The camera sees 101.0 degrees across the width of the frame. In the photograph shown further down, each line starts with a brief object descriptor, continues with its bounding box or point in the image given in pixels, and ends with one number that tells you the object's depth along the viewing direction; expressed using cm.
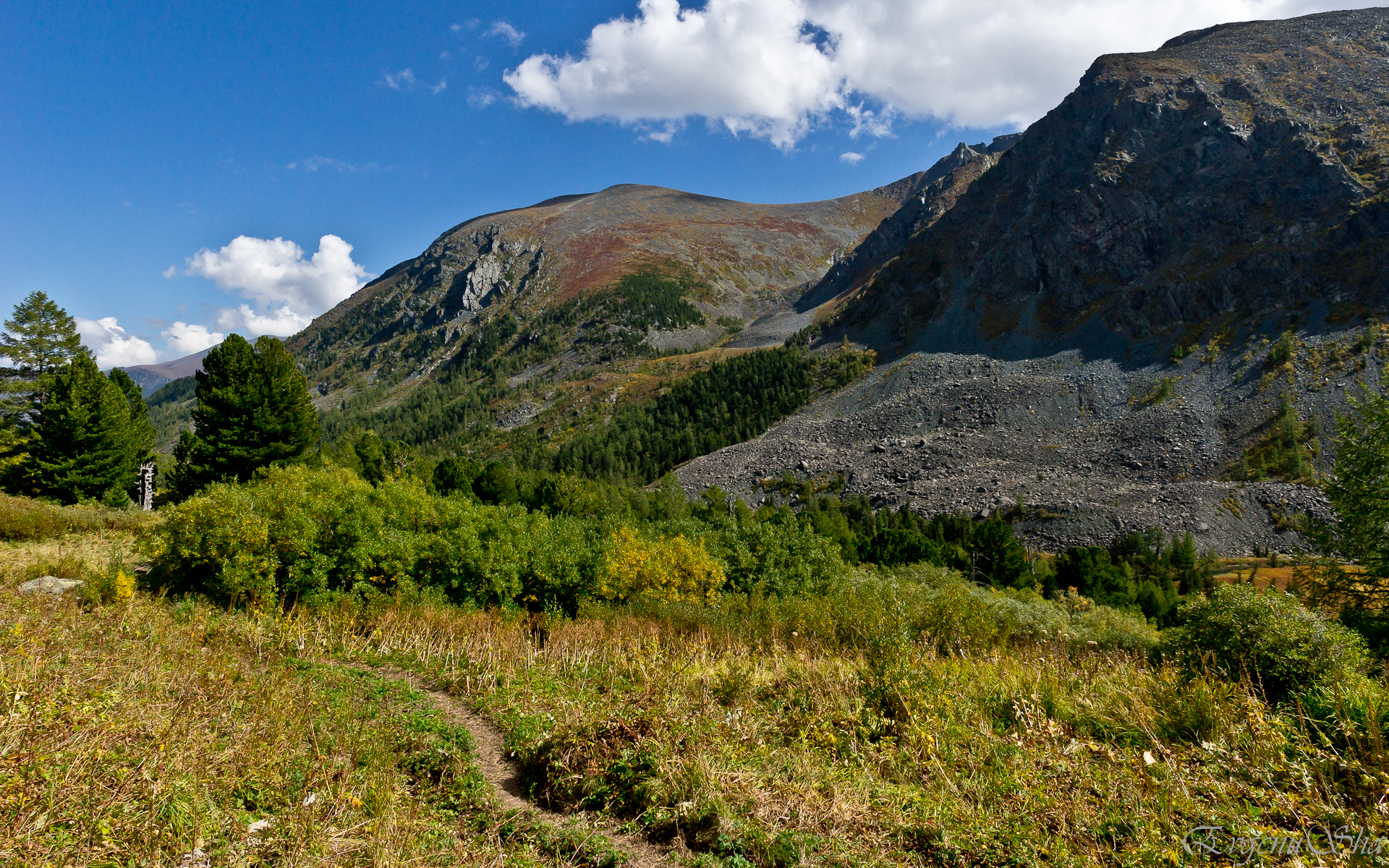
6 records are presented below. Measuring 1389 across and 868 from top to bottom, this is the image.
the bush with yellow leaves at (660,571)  2114
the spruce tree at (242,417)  3447
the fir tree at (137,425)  3794
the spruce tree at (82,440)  3294
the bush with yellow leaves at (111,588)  1379
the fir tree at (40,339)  3831
